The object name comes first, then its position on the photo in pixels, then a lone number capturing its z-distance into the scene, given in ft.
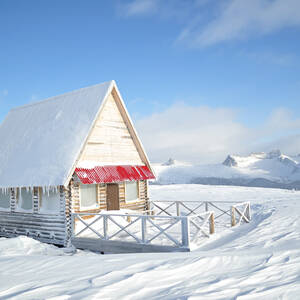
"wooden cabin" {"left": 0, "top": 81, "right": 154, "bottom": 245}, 42.14
